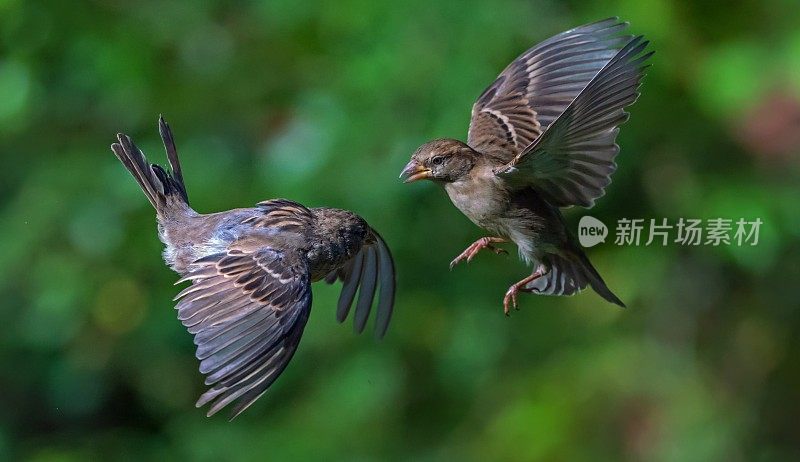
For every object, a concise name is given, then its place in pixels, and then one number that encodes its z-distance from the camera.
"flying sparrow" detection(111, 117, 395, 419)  5.33
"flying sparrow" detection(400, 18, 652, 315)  5.57
